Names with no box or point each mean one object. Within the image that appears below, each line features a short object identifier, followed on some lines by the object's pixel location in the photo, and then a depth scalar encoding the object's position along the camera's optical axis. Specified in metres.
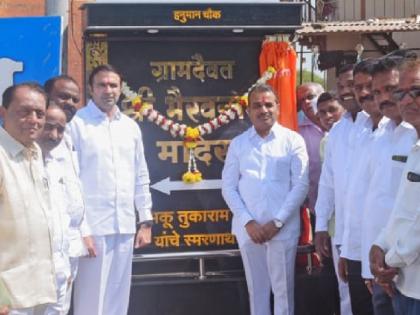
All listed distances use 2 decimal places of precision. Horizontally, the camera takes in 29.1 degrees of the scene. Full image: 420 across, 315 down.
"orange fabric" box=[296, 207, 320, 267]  6.15
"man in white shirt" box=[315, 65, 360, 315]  5.21
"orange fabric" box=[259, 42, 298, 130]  6.15
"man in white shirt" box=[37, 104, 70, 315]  3.96
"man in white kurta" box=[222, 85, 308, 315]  5.64
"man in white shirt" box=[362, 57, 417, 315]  3.94
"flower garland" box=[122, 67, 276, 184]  6.08
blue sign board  5.27
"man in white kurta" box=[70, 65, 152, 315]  5.39
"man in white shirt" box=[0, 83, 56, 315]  3.46
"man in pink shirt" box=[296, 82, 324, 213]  6.08
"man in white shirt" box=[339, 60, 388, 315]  4.46
